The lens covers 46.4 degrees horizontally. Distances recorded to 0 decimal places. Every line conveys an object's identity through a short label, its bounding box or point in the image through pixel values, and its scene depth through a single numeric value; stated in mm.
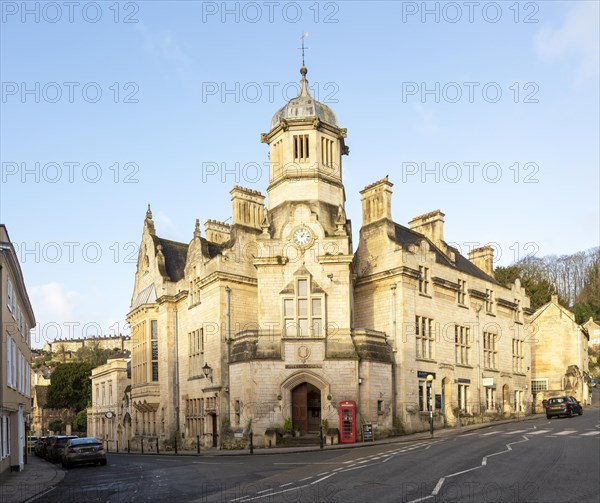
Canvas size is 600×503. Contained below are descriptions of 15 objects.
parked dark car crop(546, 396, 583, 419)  43062
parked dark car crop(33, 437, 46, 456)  44262
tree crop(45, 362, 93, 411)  87000
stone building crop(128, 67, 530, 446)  35719
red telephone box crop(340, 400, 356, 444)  33656
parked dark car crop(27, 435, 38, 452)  58875
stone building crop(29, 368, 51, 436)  107812
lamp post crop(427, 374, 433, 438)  38522
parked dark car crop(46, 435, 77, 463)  33469
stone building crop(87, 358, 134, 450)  55656
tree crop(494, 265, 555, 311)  73938
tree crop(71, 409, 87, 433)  82125
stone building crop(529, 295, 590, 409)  64688
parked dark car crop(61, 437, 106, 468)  28766
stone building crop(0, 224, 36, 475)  23797
